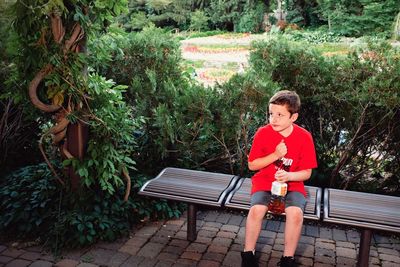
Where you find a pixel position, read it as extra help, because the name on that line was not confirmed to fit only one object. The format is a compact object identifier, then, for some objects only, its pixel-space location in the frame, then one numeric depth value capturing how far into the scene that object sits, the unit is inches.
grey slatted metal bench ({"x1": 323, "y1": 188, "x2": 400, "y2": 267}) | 109.0
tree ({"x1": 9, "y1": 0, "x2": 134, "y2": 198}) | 122.5
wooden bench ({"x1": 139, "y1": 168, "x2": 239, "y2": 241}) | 123.3
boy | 112.4
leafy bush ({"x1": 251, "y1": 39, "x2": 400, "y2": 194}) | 145.1
